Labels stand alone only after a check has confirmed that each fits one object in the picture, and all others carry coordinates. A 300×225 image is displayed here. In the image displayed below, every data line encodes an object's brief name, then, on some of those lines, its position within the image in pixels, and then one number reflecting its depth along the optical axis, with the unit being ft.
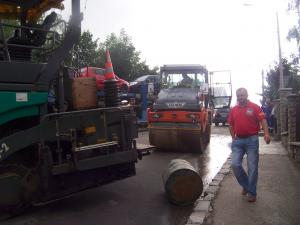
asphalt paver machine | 13.51
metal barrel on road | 15.10
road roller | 27.47
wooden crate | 15.05
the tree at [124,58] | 90.34
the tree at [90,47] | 80.99
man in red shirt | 15.47
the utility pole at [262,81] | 101.07
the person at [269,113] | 44.17
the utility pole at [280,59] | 59.91
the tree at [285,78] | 66.15
